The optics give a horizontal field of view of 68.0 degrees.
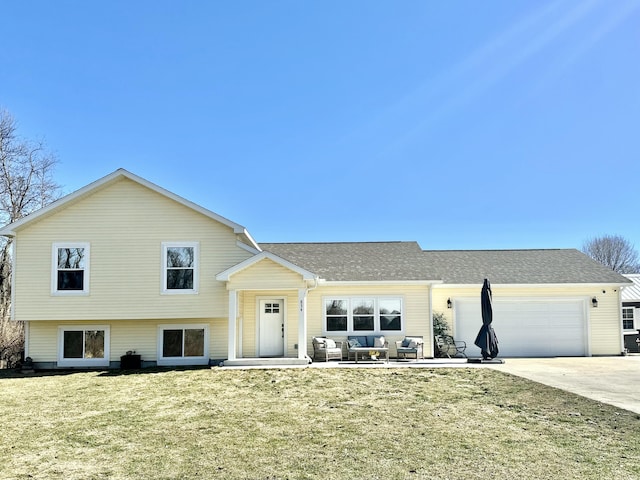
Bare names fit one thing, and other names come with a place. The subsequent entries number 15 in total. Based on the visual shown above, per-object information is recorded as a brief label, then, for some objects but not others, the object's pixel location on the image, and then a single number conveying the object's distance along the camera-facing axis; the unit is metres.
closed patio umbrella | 16.34
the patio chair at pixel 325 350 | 16.56
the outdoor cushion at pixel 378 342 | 17.02
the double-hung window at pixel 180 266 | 16.19
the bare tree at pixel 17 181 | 25.66
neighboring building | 21.30
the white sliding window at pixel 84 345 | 16.44
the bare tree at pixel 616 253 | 49.84
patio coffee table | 16.39
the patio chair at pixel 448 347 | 18.39
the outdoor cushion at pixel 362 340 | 17.28
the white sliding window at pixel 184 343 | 16.62
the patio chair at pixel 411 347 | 16.78
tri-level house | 15.80
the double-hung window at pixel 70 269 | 15.92
